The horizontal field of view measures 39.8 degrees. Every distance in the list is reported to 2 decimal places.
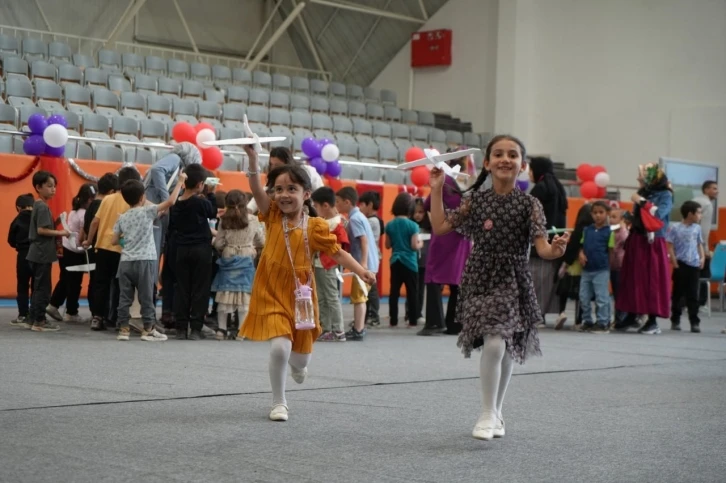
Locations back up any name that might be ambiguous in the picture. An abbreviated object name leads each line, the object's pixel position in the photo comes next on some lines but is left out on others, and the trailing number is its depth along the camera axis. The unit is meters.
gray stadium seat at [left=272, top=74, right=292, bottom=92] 19.53
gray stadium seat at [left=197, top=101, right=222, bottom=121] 16.30
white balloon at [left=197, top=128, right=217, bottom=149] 10.42
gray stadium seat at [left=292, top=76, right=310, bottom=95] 19.95
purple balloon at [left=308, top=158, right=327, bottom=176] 12.14
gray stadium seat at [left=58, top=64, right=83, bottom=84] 15.58
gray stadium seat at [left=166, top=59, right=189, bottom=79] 18.38
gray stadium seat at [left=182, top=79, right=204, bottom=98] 17.22
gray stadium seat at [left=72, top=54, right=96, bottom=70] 16.48
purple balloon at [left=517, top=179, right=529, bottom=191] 12.74
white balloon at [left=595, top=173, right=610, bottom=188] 17.23
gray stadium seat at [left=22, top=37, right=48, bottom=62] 16.38
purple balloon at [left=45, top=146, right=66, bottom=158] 10.15
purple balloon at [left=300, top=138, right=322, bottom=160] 12.09
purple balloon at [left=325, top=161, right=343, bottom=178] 12.23
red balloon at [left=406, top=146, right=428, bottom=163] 13.78
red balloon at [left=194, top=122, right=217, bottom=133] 11.10
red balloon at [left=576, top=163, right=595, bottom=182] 17.66
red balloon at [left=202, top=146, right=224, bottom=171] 10.80
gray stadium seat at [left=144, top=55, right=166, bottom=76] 18.02
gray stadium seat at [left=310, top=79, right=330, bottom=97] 20.33
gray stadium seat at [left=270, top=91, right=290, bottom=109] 18.56
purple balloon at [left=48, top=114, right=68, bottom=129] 10.12
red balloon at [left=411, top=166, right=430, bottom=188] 13.44
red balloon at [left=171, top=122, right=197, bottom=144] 10.48
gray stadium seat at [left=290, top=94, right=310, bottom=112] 18.83
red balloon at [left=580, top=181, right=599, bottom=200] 17.23
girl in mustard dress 4.64
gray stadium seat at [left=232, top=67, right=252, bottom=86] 19.14
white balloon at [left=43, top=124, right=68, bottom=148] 9.95
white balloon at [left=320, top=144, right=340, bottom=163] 12.05
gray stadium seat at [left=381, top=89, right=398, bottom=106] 21.81
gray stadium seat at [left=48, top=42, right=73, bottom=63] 16.62
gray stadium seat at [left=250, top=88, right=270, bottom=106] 18.16
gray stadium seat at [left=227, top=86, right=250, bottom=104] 17.81
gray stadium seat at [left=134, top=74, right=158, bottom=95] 16.59
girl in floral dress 4.42
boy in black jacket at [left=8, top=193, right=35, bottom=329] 8.85
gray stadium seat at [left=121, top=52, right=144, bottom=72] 17.53
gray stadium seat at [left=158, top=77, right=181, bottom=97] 16.94
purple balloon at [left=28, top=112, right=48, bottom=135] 10.04
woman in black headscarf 10.14
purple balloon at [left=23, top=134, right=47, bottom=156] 10.10
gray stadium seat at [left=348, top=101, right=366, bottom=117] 19.88
